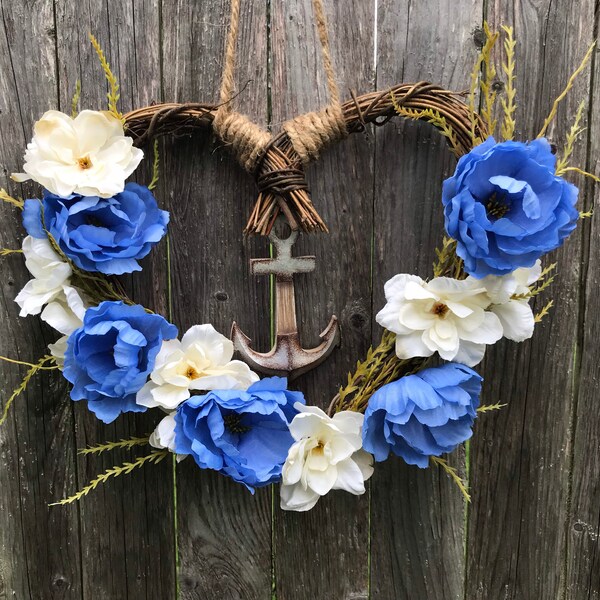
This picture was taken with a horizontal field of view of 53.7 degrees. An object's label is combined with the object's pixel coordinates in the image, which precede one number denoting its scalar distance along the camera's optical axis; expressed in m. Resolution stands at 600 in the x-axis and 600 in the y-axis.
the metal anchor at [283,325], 1.11
